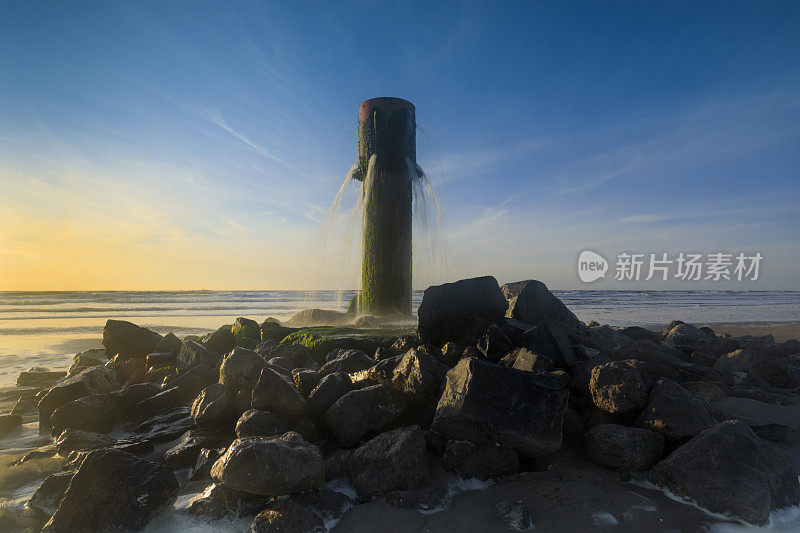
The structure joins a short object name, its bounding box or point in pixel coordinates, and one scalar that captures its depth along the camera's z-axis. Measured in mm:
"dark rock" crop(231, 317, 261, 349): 6117
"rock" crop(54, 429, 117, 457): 3297
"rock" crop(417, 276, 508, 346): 4152
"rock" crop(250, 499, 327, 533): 2125
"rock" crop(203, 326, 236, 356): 6000
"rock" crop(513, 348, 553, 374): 3092
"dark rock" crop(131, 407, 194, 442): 3426
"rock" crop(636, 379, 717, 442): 2771
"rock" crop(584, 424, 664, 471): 2633
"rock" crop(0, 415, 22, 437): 4023
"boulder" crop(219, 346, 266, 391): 3477
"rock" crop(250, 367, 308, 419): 3086
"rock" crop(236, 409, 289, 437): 2936
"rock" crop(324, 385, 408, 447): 2961
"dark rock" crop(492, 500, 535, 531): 2193
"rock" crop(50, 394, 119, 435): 3721
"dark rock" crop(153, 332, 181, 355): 6293
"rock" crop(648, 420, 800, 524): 2238
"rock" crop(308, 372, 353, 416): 3244
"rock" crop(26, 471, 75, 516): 2520
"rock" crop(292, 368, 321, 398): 3543
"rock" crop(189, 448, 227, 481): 2766
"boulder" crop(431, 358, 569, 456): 2566
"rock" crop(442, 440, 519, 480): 2600
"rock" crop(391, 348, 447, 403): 3012
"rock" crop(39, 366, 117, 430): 4102
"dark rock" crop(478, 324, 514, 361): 3635
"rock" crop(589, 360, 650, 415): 2943
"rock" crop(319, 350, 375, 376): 3930
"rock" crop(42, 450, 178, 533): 2252
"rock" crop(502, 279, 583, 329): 4828
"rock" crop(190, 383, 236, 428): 3254
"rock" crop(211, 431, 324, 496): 2287
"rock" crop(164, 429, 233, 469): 2945
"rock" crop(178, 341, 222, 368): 5180
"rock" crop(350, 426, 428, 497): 2498
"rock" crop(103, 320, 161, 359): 6527
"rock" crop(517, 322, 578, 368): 3520
